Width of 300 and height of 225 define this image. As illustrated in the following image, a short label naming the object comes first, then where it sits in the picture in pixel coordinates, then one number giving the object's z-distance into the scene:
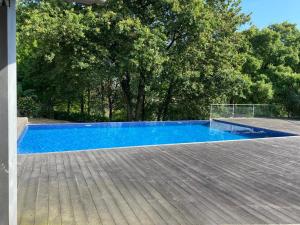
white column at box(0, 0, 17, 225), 1.73
